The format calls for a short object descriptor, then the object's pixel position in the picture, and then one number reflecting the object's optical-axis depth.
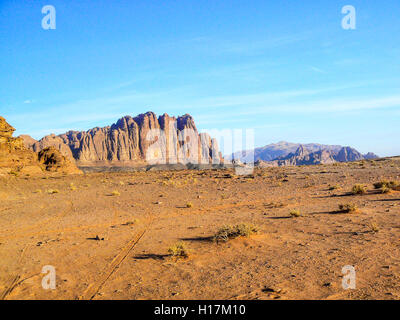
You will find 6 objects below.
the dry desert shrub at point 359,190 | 15.23
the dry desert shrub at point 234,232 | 8.65
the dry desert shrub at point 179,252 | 7.46
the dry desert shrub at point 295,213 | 11.09
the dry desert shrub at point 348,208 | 10.94
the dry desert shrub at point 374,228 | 8.36
